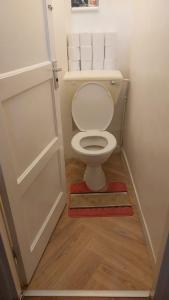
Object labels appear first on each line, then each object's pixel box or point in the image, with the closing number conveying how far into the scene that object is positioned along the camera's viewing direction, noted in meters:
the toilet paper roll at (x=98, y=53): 1.94
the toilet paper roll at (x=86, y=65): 1.99
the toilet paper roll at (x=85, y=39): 1.91
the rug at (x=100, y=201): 1.66
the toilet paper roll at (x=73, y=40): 1.91
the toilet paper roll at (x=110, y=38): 1.91
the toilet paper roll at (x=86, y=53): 1.94
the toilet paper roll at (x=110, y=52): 1.94
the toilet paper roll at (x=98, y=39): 1.91
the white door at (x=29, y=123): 0.87
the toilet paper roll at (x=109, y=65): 1.99
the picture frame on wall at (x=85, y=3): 1.85
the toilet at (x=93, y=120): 1.88
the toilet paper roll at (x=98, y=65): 2.00
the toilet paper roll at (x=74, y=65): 2.00
